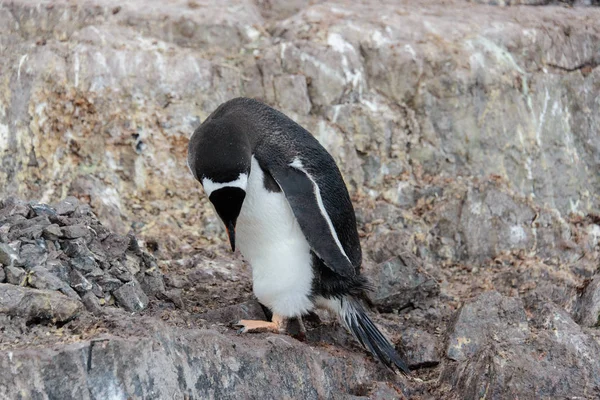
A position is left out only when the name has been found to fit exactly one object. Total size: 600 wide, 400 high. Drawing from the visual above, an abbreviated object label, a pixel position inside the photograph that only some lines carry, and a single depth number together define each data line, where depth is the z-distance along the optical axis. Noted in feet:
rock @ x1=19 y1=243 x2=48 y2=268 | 23.56
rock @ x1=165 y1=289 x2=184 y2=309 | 27.12
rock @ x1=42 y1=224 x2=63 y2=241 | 25.08
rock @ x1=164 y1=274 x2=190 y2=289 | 29.22
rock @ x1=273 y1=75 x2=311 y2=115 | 40.91
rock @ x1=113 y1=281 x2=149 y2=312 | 24.89
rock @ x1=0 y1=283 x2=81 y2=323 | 21.01
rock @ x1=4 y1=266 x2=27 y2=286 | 22.36
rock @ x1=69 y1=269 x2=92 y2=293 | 23.73
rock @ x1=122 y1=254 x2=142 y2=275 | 26.86
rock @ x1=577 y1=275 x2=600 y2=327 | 30.12
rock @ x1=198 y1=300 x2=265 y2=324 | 26.58
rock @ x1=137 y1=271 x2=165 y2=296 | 27.20
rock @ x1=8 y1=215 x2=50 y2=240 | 24.62
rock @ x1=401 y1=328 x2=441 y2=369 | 27.78
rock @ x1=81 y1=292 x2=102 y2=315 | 22.97
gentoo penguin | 24.73
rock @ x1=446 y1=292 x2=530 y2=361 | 27.43
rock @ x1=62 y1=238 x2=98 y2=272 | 24.82
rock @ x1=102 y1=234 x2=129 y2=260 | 26.86
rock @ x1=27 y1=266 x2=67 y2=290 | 22.63
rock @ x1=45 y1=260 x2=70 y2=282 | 23.79
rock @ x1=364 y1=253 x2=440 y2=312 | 32.04
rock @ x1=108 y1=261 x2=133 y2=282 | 25.57
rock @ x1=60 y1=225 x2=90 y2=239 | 25.54
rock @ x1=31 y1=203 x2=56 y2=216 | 26.53
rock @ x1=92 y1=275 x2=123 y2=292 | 24.79
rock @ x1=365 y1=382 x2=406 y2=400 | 24.26
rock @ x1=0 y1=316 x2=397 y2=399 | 19.01
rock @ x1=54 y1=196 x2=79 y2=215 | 27.37
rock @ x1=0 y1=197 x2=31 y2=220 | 26.08
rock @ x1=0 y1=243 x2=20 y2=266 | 22.86
